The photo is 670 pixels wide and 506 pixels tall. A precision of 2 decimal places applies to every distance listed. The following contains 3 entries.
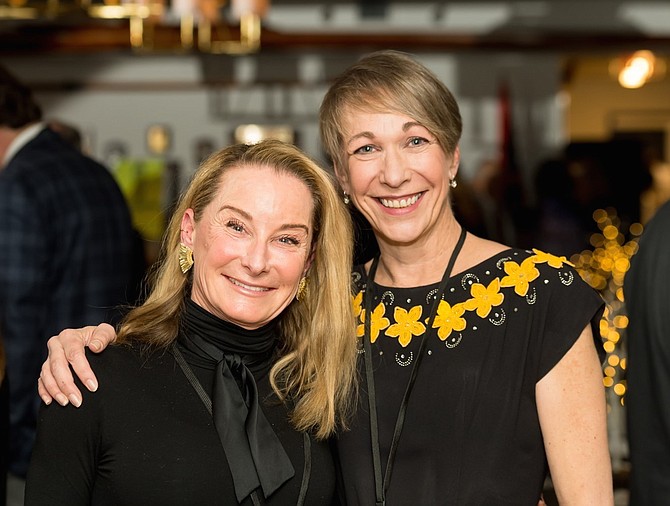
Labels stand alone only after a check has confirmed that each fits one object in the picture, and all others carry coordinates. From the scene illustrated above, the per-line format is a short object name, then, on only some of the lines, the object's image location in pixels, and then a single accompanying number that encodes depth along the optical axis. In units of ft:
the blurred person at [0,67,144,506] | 10.14
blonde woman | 5.62
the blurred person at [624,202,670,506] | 5.42
